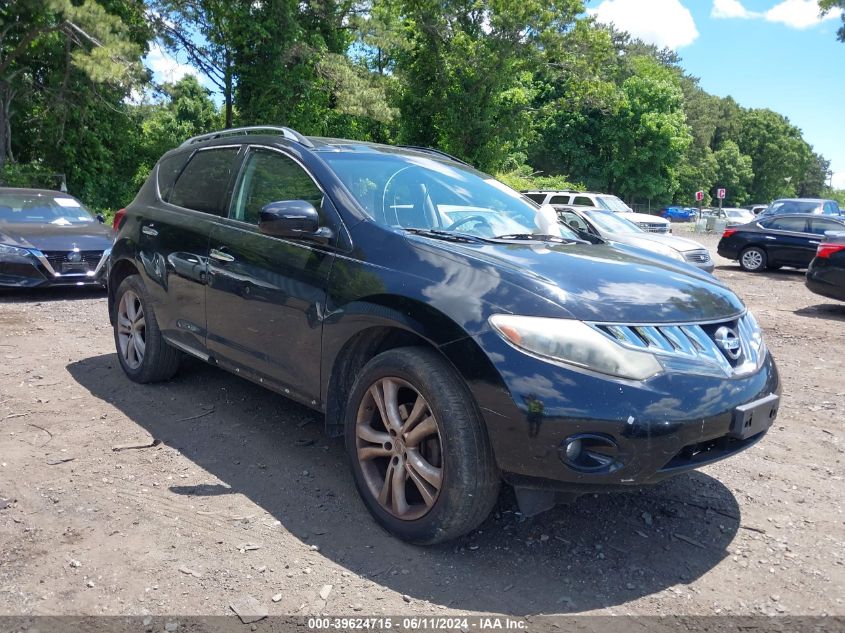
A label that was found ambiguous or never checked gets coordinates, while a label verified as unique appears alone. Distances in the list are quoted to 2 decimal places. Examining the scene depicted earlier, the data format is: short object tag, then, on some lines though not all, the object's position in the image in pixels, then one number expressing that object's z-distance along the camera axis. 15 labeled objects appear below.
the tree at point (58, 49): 18.64
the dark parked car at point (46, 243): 9.14
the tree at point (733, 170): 78.69
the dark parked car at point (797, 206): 21.95
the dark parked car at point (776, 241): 16.31
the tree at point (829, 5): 24.33
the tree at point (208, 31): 23.47
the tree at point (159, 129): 24.31
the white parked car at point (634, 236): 12.83
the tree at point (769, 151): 87.12
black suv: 2.72
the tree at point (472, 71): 27.11
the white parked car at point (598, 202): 19.31
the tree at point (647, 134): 50.78
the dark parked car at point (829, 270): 10.13
